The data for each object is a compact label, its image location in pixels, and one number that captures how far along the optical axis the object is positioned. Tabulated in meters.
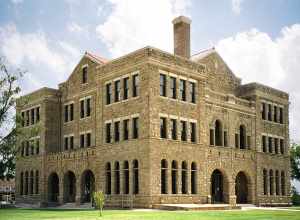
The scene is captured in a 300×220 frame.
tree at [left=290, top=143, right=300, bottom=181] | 63.39
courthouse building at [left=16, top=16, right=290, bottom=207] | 36.00
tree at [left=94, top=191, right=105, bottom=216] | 26.09
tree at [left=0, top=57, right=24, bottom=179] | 32.59
